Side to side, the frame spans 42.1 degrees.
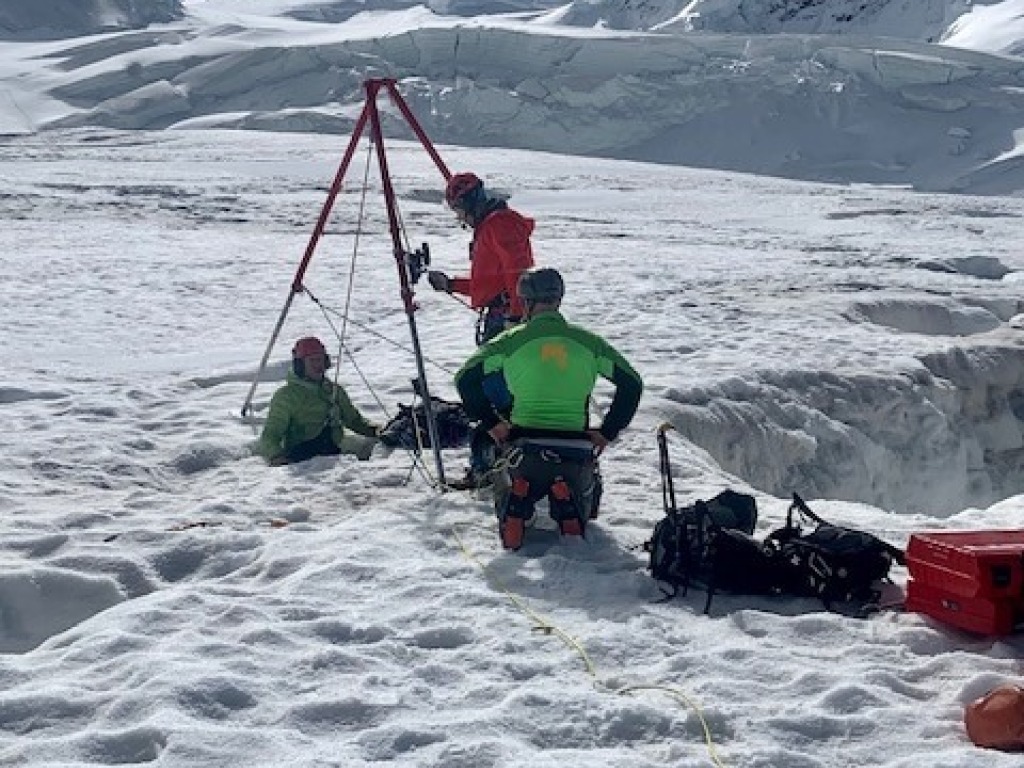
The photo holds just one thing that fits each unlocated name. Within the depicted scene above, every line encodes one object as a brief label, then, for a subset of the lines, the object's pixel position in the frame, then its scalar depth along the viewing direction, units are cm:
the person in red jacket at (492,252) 720
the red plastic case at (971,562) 429
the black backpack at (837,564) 486
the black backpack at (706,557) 496
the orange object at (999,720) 355
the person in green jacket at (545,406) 551
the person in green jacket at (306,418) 744
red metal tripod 668
